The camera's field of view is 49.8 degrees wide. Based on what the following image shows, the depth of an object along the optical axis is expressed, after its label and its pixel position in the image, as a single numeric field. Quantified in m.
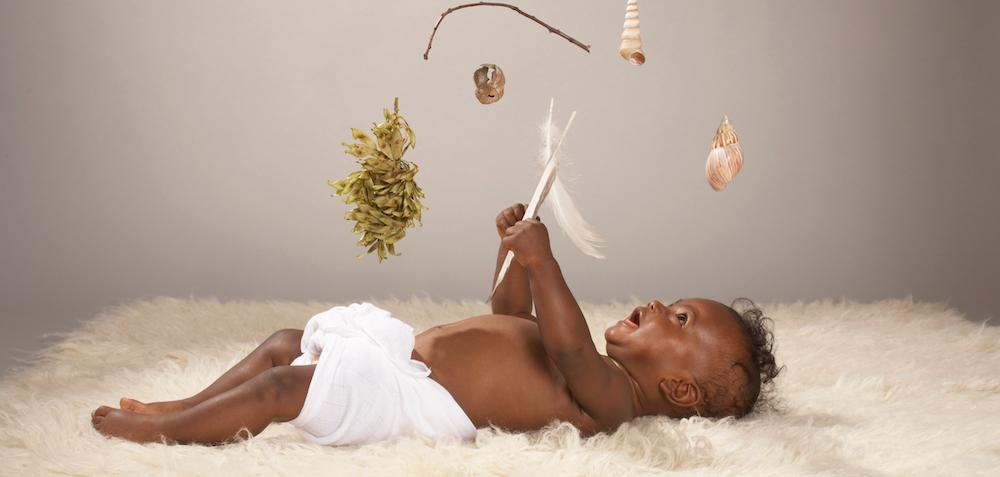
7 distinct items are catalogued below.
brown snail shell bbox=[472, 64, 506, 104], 1.78
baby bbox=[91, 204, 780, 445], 2.02
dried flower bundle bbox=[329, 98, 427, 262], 1.77
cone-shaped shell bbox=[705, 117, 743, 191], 2.01
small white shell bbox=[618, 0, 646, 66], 1.84
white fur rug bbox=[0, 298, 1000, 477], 1.90
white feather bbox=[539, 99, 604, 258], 2.09
